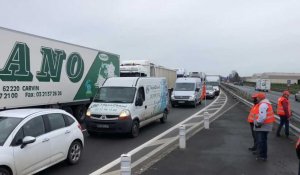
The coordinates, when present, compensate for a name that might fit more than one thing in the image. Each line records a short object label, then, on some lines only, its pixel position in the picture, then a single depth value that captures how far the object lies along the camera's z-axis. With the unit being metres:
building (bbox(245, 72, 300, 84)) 155.70
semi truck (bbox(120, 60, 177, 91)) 24.16
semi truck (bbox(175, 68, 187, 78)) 46.86
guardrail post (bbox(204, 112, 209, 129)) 14.57
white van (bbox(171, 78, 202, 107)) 27.31
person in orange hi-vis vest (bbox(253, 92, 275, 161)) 8.93
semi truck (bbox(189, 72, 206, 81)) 50.98
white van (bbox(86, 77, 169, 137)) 12.23
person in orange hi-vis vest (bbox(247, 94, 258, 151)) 10.13
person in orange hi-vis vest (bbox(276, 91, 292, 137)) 12.95
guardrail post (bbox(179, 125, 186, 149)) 10.44
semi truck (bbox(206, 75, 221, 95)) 48.22
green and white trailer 11.55
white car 6.58
